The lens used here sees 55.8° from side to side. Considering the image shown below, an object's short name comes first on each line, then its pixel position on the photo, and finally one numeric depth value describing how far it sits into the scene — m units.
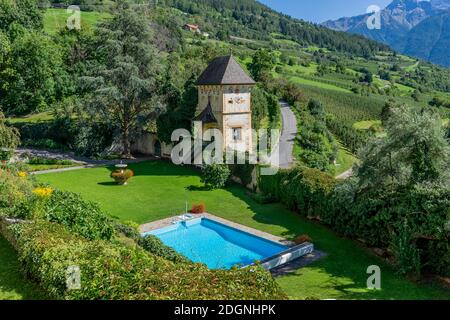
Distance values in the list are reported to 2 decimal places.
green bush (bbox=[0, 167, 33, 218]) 13.46
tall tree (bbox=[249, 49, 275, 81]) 58.59
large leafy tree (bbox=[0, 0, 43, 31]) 59.12
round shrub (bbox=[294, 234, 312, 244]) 19.39
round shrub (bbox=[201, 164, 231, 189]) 29.27
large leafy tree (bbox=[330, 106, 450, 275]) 15.38
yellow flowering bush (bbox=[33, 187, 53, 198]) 12.72
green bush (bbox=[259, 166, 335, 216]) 21.66
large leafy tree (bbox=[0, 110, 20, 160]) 26.50
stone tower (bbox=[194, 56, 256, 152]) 34.47
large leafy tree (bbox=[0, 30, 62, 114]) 45.81
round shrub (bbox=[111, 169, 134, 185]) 29.47
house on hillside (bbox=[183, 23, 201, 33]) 116.81
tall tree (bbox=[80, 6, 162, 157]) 35.97
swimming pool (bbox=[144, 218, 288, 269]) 19.27
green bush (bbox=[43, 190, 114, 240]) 13.12
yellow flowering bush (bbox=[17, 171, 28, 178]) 18.25
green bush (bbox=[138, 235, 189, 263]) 15.96
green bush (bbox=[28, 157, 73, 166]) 35.47
